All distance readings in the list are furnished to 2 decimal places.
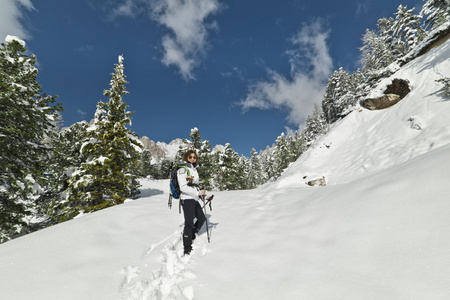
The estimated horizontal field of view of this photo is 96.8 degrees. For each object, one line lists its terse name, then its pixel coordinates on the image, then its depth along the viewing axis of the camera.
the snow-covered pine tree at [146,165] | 47.88
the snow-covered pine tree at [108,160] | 12.23
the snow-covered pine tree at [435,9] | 14.05
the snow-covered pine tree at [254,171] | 54.12
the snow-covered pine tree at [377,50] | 32.84
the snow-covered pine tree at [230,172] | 35.22
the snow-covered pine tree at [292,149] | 40.55
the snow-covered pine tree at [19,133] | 8.56
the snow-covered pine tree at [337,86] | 45.31
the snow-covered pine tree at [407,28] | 30.08
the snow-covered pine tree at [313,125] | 55.72
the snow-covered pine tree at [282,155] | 39.94
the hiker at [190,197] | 4.52
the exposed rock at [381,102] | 18.30
